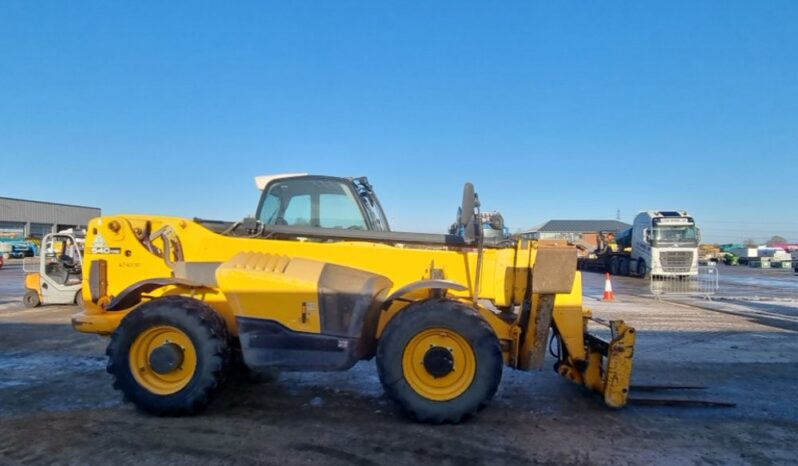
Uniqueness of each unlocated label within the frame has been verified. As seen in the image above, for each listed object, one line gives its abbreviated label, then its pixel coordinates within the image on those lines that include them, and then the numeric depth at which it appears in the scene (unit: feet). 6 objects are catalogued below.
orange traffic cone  48.69
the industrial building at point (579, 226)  263.08
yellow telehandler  13.78
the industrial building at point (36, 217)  181.78
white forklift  40.65
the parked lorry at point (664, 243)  80.02
